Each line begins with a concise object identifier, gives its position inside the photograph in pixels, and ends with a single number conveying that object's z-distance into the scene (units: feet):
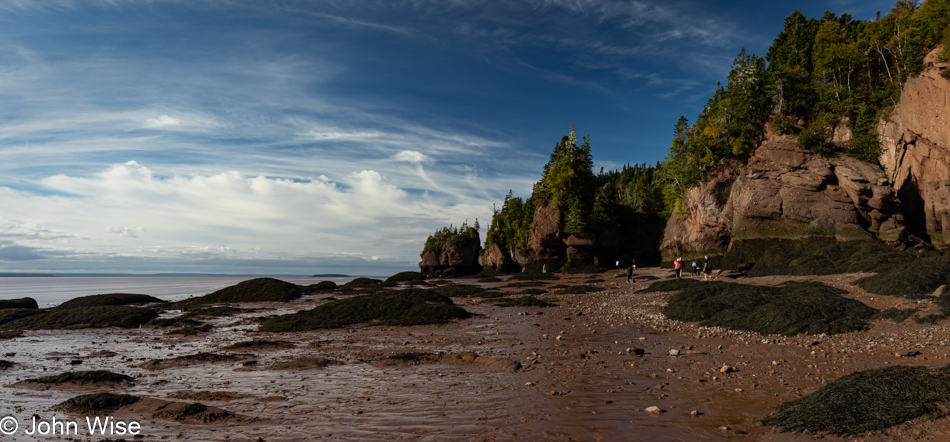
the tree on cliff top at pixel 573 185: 182.09
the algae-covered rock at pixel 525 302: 87.66
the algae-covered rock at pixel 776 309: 45.52
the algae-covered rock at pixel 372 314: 70.03
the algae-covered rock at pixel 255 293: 120.47
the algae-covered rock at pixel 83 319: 74.78
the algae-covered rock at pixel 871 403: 21.31
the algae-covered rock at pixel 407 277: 225.39
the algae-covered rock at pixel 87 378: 35.86
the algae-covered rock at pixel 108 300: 98.79
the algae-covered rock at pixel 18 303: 100.05
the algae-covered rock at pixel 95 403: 28.04
